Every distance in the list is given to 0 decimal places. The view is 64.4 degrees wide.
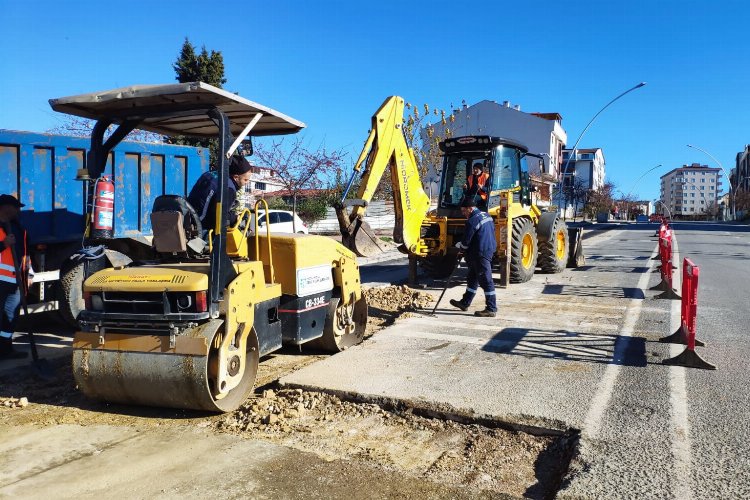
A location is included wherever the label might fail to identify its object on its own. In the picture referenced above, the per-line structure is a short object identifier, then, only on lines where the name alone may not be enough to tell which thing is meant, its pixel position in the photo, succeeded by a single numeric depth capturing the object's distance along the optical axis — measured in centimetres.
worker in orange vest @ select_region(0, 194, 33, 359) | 610
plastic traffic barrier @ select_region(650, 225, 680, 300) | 1001
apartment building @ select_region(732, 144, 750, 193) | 10012
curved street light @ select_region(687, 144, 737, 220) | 7831
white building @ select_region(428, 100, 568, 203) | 5844
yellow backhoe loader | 945
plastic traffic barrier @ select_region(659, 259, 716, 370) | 585
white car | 1638
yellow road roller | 440
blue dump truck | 724
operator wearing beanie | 489
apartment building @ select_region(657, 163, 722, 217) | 18012
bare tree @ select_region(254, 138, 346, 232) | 2473
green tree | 2192
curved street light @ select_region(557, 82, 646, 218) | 2477
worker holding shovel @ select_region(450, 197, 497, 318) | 839
